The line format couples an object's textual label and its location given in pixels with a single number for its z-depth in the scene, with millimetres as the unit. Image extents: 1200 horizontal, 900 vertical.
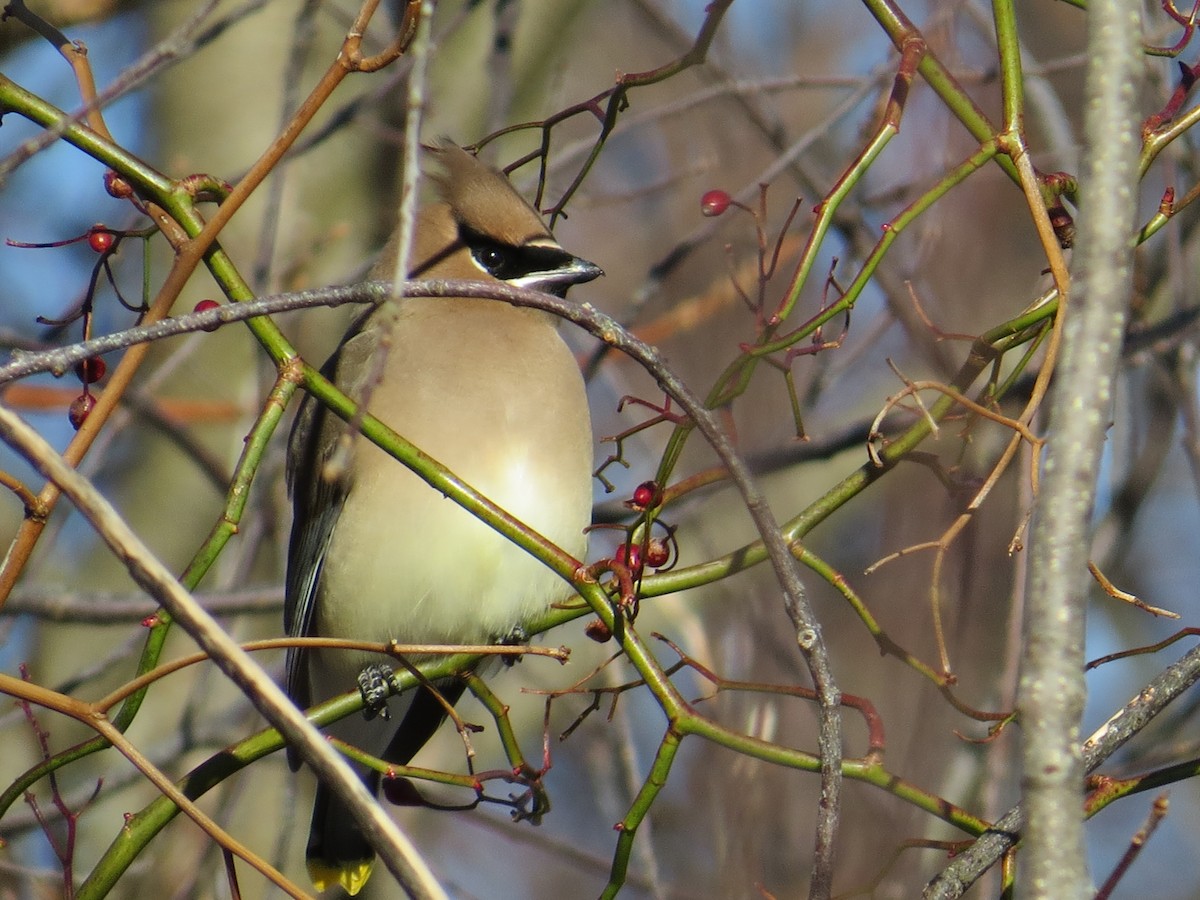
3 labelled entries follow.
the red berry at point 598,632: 5079
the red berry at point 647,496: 4487
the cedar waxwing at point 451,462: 7320
